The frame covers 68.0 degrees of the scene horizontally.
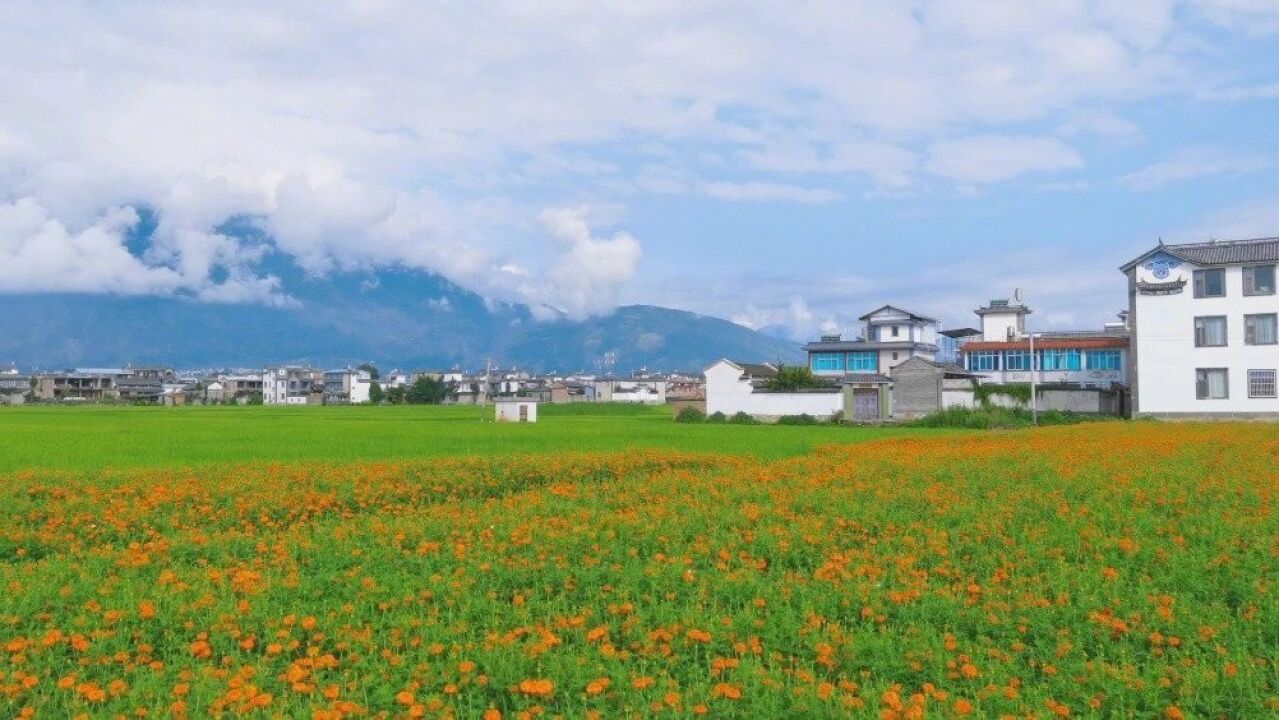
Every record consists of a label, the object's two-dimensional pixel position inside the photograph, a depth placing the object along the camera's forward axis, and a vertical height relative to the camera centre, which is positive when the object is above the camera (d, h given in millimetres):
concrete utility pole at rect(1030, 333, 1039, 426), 51438 -655
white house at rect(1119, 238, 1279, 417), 49156 +3757
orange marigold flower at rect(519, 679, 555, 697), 6012 -1827
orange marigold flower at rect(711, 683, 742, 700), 5934 -1836
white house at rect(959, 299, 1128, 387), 60281 +3011
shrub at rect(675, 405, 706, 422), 58031 -986
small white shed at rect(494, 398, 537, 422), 55875 -601
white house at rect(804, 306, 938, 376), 76125 +4398
